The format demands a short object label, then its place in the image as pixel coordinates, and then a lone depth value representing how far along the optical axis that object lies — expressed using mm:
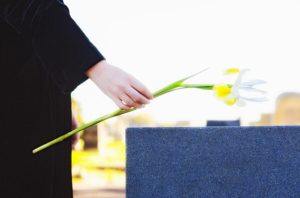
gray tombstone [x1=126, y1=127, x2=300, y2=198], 1744
